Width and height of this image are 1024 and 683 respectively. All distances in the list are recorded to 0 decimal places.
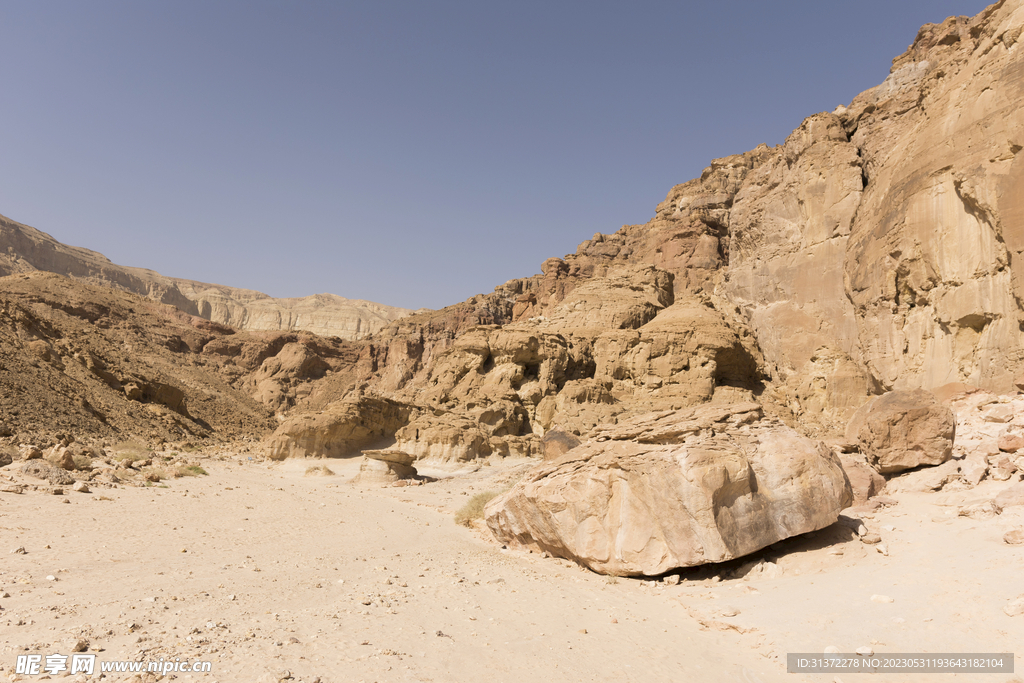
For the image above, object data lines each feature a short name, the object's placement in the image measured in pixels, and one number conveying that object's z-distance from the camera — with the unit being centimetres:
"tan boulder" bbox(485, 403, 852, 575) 751
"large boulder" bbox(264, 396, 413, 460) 2566
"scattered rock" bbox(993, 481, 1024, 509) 749
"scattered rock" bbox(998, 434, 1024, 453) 912
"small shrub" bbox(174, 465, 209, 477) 1696
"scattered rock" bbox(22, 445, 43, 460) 1348
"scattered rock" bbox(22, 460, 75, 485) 1173
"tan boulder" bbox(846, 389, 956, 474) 991
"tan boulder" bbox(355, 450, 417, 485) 2000
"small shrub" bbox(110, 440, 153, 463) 1838
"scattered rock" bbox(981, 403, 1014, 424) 1080
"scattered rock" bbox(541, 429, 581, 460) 1734
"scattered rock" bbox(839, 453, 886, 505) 945
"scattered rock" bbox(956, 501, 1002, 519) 741
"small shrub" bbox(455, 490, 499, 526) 1253
